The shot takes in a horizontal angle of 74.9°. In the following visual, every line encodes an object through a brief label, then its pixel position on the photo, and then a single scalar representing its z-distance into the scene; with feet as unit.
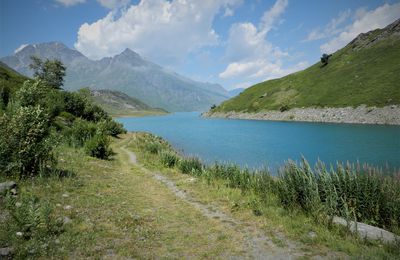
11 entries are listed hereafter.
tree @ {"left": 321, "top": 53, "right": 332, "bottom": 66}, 530.43
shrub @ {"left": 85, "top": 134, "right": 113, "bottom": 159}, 87.45
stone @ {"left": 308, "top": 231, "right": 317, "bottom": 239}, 30.75
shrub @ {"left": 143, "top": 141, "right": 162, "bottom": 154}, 116.95
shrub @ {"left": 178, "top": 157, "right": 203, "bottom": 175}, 74.18
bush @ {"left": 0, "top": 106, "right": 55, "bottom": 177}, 42.60
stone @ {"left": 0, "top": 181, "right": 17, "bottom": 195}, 34.78
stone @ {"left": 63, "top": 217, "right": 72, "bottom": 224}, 30.78
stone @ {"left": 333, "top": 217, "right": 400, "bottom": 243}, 29.10
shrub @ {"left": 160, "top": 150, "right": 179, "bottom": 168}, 85.05
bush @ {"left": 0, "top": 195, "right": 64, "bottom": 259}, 23.78
